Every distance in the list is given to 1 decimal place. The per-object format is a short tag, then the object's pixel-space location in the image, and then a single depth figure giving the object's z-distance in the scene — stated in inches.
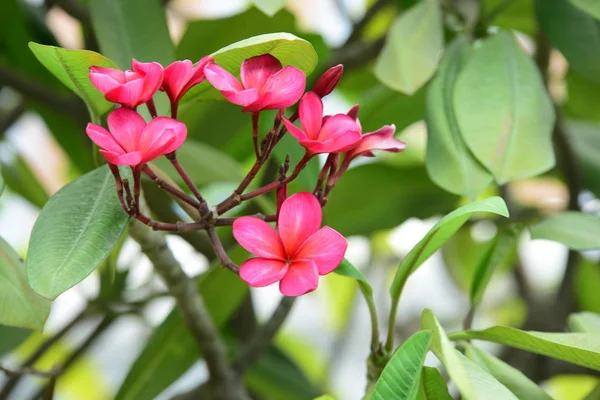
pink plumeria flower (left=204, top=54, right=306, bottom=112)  49.7
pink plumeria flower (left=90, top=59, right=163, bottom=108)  49.1
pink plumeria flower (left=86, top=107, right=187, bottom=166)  49.1
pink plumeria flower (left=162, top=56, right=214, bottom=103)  50.0
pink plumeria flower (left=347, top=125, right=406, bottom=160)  52.1
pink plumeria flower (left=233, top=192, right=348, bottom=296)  49.4
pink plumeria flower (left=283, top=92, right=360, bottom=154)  50.2
